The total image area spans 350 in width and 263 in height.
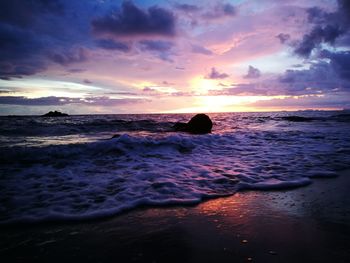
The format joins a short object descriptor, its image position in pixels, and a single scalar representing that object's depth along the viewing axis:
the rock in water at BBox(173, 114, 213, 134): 16.98
